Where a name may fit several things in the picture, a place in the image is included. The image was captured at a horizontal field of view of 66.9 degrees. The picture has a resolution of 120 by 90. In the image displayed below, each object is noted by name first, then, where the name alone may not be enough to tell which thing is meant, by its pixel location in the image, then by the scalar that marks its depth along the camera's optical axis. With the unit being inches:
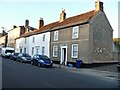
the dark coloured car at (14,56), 674.4
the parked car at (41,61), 453.3
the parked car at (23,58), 570.3
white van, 814.1
